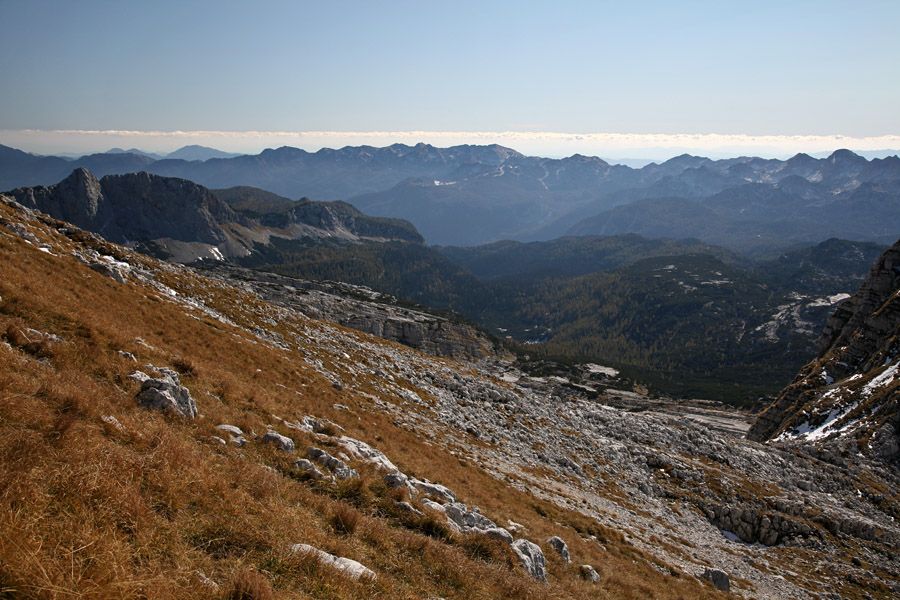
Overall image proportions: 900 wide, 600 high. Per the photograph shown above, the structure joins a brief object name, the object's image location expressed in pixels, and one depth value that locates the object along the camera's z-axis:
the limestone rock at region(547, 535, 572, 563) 18.61
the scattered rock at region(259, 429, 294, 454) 14.28
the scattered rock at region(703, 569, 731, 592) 27.62
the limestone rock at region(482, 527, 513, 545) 14.36
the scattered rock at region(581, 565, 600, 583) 17.78
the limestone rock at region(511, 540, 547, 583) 13.67
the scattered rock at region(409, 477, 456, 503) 17.50
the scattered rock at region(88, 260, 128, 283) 36.44
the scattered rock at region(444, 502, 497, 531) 15.68
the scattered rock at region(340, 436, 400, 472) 18.08
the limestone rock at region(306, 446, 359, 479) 14.30
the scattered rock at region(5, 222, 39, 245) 33.50
